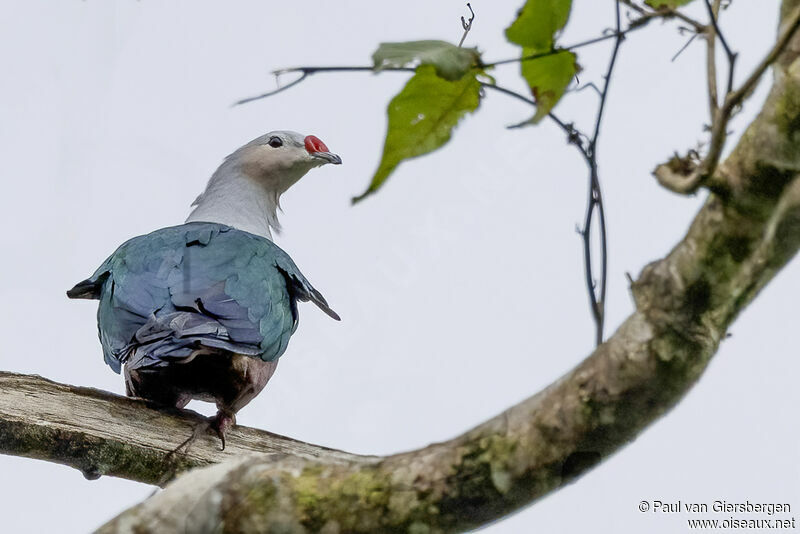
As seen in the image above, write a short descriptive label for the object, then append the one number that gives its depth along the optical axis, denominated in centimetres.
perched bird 860
